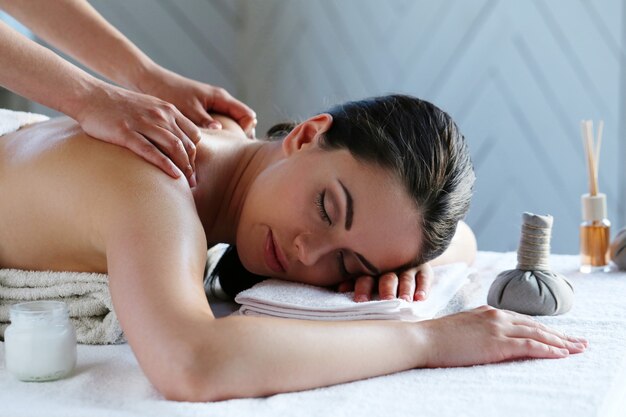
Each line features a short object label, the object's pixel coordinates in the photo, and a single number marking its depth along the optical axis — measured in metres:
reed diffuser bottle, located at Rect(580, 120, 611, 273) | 1.96
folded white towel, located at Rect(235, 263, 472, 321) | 1.28
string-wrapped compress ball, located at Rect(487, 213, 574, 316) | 1.48
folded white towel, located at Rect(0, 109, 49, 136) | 1.58
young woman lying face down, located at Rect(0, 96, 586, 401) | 1.02
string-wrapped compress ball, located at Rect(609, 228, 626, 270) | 1.93
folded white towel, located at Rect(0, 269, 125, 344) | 1.29
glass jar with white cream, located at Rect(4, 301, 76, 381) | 1.08
